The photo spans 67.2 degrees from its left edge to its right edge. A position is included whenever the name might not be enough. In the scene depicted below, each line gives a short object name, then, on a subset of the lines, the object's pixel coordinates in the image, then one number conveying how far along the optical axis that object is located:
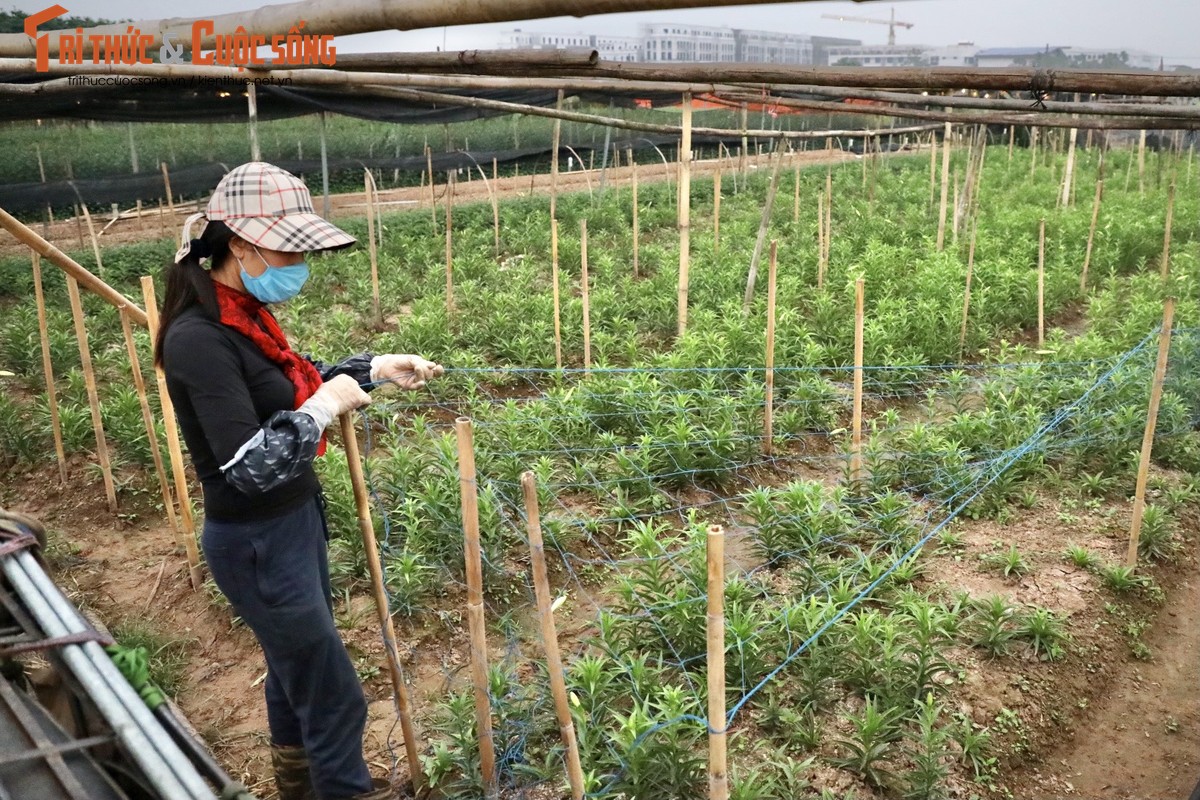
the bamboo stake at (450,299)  8.17
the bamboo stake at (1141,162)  14.41
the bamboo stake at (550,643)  2.54
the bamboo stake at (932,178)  13.29
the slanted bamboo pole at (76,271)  3.67
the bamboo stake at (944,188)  10.10
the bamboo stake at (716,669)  2.12
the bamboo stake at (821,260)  8.85
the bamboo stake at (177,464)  3.92
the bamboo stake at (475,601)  2.66
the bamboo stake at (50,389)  4.98
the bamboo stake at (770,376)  5.39
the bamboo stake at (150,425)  4.46
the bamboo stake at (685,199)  6.73
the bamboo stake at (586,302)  6.64
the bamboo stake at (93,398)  4.65
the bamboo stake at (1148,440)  4.41
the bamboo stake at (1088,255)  9.19
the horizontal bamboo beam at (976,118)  4.59
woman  2.21
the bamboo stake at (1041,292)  7.30
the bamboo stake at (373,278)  8.03
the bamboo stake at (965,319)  7.27
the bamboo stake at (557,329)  6.81
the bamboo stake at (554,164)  9.25
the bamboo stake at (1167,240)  9.25
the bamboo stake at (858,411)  5.05
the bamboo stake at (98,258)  8.84
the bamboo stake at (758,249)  7.65
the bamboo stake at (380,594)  2.68
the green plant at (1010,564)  4.59
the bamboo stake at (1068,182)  12.65
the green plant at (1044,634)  4.05
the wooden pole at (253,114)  6.48
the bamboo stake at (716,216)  9.16
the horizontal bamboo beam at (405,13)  1.26
